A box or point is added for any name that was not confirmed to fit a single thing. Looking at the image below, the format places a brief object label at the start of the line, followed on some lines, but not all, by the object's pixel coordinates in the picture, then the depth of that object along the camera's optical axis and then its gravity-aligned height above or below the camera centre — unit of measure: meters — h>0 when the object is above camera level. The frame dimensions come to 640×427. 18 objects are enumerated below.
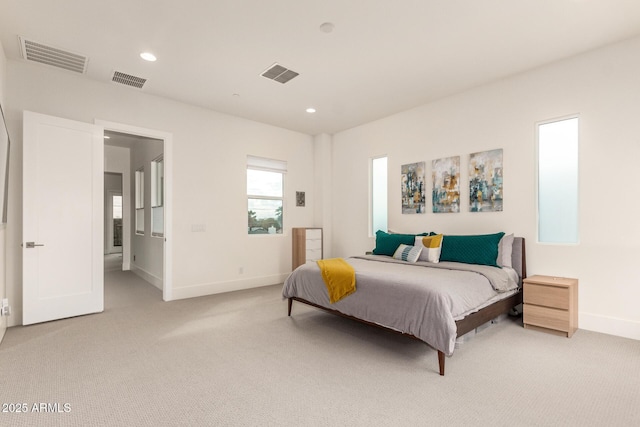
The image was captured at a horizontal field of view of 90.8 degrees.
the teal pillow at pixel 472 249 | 3.65 -0.44
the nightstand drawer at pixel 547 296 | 3.11 -0.85
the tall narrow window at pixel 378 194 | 5.48 +0.32
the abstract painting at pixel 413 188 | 4.83 +0.38
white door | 3.44 -0.06
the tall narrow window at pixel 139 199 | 6.69 +0.30
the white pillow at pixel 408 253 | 3.99 -0.53
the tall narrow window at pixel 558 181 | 3.47 +0.35
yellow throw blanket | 3.12 -0.69
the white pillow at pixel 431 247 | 3.96 -0.45
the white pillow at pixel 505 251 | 3.66 -0.46
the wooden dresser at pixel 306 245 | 5.73 -0.61
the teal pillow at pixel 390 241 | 4.41 -0.42
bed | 2.46 -0.76
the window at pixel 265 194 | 5.58 +0.33
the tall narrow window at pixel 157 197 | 5.66 +0.29
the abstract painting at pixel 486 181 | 4.00 +0.40
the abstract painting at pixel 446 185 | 4.41 +0.40
